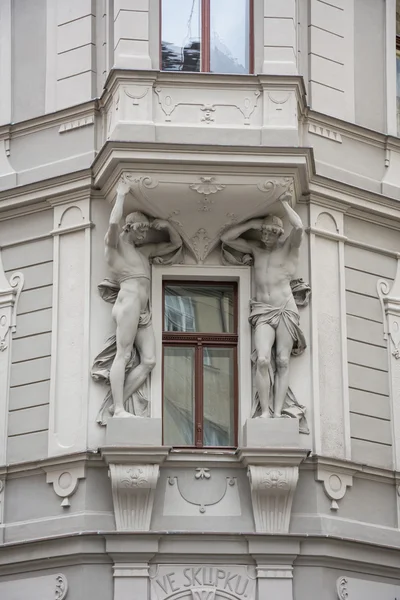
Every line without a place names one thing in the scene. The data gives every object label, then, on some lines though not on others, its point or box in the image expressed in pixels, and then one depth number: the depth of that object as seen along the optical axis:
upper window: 17.47
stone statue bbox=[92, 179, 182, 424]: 16.50
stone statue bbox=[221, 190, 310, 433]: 16.55
